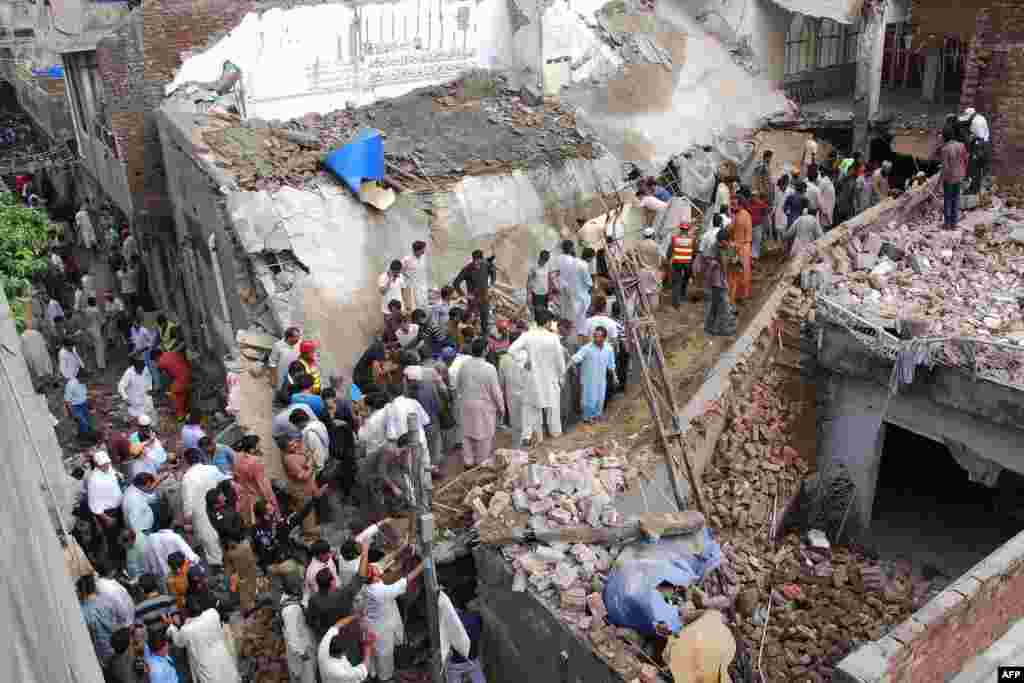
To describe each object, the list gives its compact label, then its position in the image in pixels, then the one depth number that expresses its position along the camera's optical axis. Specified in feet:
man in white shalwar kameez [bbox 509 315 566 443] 28.22
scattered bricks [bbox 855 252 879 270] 35.70
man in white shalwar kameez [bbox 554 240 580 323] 33.94
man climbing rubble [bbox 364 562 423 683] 22.07
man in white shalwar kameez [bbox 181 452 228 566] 24.52
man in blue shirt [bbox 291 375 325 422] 27.53
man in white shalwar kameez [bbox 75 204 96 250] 57.62
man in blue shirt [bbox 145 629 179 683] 19.81
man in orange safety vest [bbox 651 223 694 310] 37.09
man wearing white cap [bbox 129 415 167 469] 28.02
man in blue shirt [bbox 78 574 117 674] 21.18
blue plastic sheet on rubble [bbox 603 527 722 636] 21.58
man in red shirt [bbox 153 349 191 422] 37.70
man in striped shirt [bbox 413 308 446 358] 31.42
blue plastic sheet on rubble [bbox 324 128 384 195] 39.55
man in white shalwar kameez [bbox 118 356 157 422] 33.63
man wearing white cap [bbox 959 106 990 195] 39.68
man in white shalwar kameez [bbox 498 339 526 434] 28.84
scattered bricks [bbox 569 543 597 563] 23.59
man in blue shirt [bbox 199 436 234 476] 26.27
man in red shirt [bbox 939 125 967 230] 36.55
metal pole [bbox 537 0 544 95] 49.65
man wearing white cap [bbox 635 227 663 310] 35.68
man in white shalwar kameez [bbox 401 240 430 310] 35.78
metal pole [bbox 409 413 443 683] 19.49
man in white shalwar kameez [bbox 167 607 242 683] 20.74
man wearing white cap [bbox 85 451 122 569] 25.50
